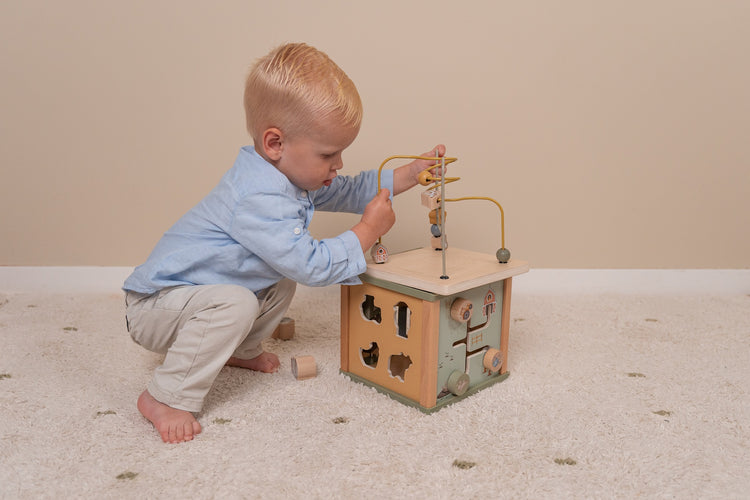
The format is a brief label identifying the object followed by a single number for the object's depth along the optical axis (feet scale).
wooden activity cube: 3.02
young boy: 2.91
